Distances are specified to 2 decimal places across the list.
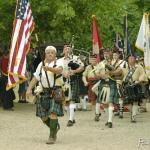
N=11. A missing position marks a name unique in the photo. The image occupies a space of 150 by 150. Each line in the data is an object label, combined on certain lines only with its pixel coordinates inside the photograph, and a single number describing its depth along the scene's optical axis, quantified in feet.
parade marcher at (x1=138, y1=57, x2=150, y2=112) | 58.27
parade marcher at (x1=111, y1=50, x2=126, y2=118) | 46.50
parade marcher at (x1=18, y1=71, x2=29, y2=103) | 68.34
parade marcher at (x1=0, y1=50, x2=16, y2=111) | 58.85
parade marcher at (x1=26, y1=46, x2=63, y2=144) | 35.55
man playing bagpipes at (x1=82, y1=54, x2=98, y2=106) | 54.67
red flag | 52.16
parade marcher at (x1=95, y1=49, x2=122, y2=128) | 45.24
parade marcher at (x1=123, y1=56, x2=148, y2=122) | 48.83
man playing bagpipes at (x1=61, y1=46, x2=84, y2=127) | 44.27
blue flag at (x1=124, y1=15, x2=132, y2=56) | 61.66
